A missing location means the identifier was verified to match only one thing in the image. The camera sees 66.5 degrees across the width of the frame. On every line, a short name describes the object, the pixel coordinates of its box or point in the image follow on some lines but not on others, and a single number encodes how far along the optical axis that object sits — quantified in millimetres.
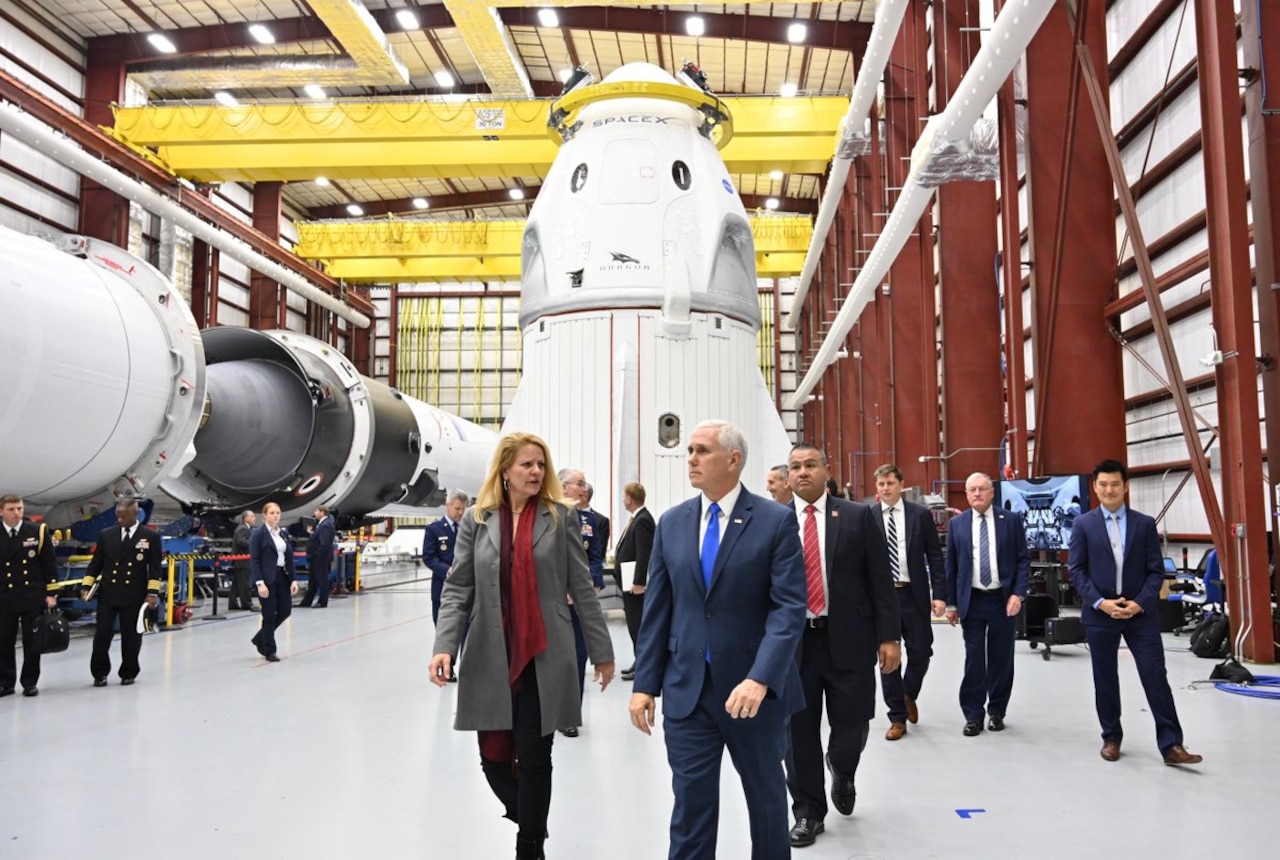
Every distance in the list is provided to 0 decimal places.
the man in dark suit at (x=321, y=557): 13227
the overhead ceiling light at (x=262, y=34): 21141
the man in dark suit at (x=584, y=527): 6148
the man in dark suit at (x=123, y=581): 7152
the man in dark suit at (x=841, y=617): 3986
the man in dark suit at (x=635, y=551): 6696
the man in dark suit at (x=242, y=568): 12297
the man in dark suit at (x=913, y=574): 5617
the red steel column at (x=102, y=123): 20891
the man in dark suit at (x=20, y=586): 6781
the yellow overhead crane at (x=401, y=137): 17688
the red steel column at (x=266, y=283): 28094
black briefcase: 6898
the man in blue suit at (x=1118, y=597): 4711
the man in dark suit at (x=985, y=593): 5574
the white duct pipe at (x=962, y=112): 8477
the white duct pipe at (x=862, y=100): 12688
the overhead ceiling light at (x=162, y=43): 21188
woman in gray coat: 3283
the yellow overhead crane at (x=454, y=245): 24453
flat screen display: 9906
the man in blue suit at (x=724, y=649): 2777
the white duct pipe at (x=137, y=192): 15766
